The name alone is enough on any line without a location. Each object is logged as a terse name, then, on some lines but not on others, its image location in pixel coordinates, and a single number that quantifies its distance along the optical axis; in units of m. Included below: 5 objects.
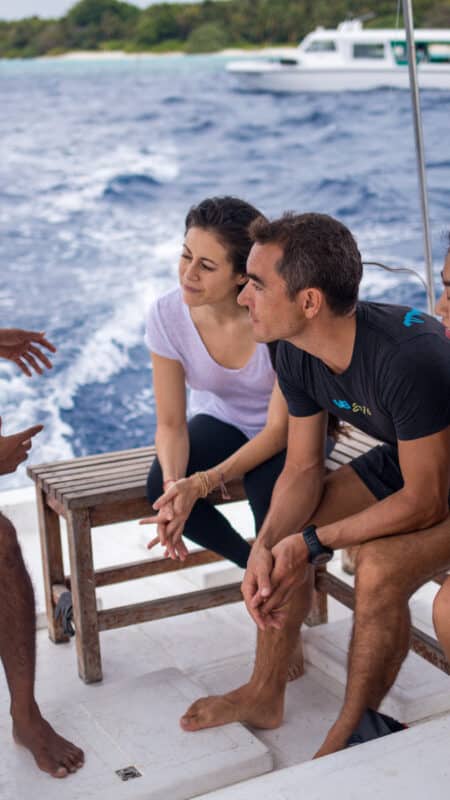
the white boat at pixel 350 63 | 16.27
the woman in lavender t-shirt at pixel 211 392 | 2.24
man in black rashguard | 1.77
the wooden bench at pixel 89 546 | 2.26
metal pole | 2.78
